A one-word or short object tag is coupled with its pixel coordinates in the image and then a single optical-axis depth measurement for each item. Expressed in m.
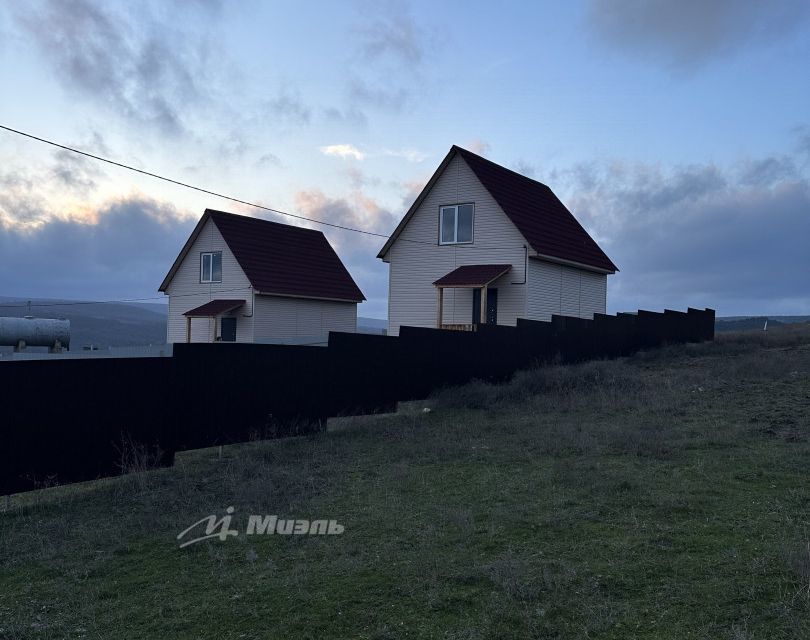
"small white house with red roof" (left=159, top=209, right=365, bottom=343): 28.73
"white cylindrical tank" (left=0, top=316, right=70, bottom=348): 25.89
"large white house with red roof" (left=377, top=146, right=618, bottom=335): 22.83
